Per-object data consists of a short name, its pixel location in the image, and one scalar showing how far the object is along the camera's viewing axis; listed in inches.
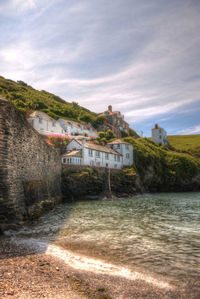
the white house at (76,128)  2787.9
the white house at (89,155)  1659.7
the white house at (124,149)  2190.0
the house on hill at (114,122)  3511.3
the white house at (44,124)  2210.3
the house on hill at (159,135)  3914.9
